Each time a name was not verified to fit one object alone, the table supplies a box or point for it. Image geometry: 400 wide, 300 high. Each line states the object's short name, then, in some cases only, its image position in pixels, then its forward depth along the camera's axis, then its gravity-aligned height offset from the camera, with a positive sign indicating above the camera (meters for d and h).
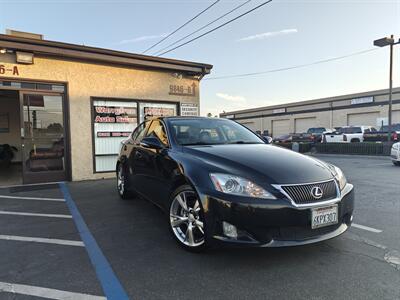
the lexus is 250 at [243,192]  2.65 -0.62
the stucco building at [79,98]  7.56 +0.99
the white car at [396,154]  10.77 -0.95
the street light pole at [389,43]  15.38 +4.46
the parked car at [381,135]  18.76 -0.49
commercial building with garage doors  32.26 +2.06
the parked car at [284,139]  26.54 -0.89
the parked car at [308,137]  25.90 -0.71
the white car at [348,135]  23.50 -0.50
